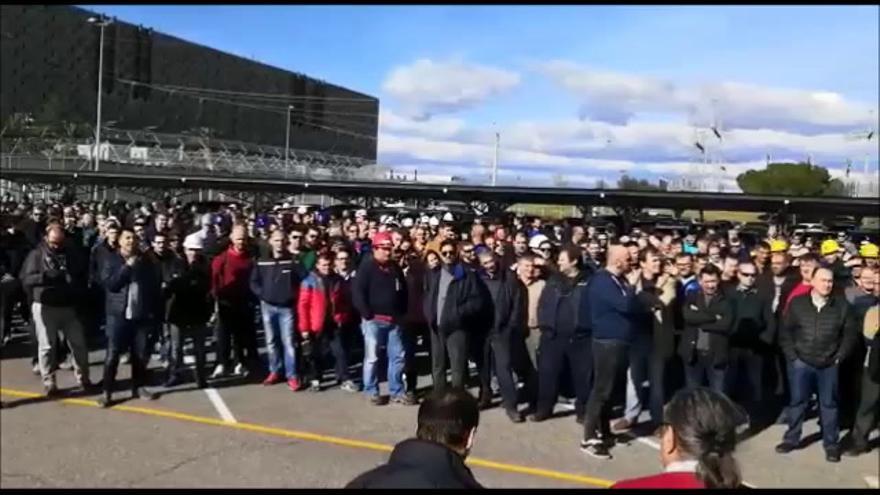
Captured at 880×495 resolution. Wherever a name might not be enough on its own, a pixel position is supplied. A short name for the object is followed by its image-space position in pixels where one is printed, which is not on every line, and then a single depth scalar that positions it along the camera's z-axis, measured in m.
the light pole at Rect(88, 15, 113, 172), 39.21
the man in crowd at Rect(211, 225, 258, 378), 8.64
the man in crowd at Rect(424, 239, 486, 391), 7.40
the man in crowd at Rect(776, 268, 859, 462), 6.53
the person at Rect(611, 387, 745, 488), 2.17
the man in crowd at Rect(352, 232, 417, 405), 7.88
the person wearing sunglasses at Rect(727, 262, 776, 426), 7.23
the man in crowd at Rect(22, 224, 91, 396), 7.14
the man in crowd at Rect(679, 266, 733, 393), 7.04
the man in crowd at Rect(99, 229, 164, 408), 7.47
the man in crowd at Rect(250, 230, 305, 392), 8.39
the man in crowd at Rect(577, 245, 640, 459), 6.48
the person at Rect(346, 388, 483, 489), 2.21
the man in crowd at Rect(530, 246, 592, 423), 7.20
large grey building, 54.41
